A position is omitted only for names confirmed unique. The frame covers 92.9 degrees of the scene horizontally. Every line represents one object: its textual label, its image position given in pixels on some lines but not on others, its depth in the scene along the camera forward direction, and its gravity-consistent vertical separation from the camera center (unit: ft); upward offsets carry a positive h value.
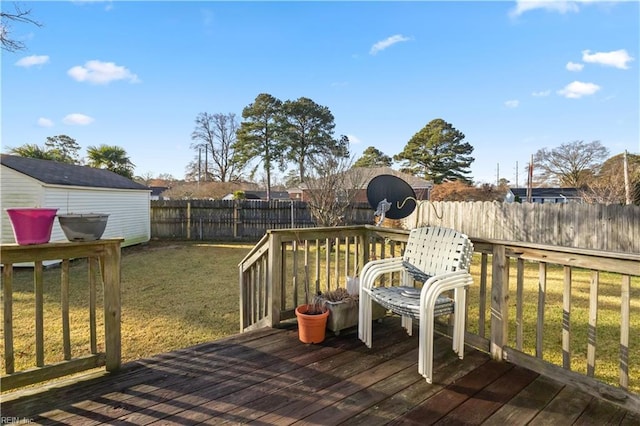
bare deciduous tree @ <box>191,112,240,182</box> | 83.53 +16.69
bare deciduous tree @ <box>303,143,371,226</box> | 28.81 +1.40
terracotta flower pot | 8.29 -3.42
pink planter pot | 5.74 -0.44
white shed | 23.94 +0.77
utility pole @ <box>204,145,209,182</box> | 85.15 +11.62
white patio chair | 6.48 -1.98
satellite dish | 10.52 +0.23
